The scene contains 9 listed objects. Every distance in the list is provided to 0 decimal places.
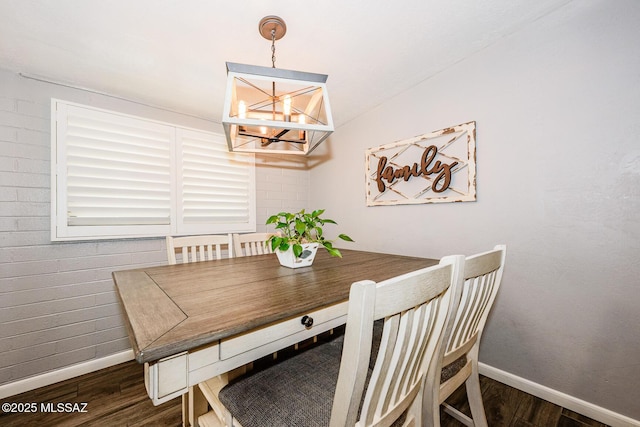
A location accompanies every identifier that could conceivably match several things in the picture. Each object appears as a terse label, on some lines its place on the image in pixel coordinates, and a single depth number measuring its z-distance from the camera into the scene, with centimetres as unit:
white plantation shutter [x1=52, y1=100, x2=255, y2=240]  188
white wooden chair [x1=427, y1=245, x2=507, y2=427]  94
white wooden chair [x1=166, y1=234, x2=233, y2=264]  172
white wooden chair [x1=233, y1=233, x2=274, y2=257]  202
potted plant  136
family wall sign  187
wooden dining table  65
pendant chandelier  112
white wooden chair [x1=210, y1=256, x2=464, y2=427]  58
